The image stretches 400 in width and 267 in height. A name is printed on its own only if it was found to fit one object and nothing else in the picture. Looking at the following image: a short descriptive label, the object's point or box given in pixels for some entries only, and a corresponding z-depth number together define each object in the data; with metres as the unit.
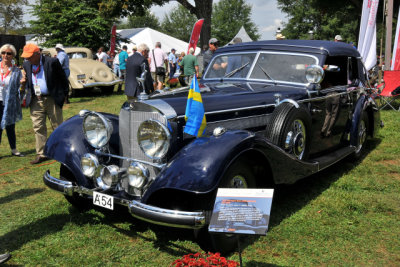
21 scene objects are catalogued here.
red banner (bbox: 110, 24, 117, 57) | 19.25
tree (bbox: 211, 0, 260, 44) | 67.69
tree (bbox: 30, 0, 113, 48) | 21.57
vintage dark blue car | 2.86
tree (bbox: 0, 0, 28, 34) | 41.28
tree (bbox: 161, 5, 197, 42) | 86.50
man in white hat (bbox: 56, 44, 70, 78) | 10.63
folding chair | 9.67
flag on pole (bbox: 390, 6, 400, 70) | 10.84
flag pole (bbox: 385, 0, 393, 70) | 10.61
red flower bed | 2.32
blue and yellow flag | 3.13
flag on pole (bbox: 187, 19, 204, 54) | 13.41
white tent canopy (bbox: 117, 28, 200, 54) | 32.38
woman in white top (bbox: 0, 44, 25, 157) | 5.87
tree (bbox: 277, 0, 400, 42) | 44.06
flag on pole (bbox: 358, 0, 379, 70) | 10.62
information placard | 2.34
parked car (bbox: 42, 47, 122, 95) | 13.26
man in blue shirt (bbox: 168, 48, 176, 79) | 19.62
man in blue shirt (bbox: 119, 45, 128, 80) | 13.83
